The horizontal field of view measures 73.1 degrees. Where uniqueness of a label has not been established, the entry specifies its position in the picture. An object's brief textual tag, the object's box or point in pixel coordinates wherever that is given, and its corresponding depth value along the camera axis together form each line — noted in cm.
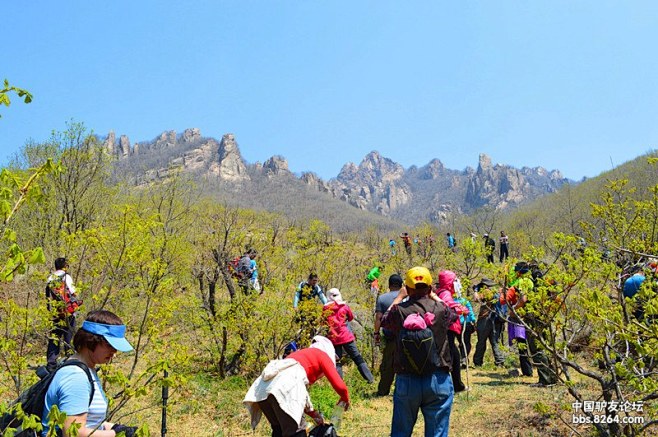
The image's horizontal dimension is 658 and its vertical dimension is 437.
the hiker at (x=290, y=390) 323
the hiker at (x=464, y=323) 677
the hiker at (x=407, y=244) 1923
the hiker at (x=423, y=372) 352
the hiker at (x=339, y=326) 668
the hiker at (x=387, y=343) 622
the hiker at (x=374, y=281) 911
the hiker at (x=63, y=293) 490
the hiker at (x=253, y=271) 814
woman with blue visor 224
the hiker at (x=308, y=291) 687
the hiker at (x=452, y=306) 554
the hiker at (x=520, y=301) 475
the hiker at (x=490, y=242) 1638
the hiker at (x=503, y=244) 2120
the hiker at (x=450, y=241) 2230
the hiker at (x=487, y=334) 825
